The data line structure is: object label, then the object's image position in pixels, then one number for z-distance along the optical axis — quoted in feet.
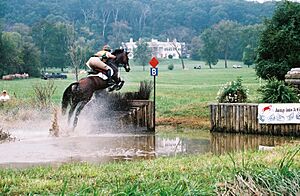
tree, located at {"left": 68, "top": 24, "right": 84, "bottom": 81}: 168.20
